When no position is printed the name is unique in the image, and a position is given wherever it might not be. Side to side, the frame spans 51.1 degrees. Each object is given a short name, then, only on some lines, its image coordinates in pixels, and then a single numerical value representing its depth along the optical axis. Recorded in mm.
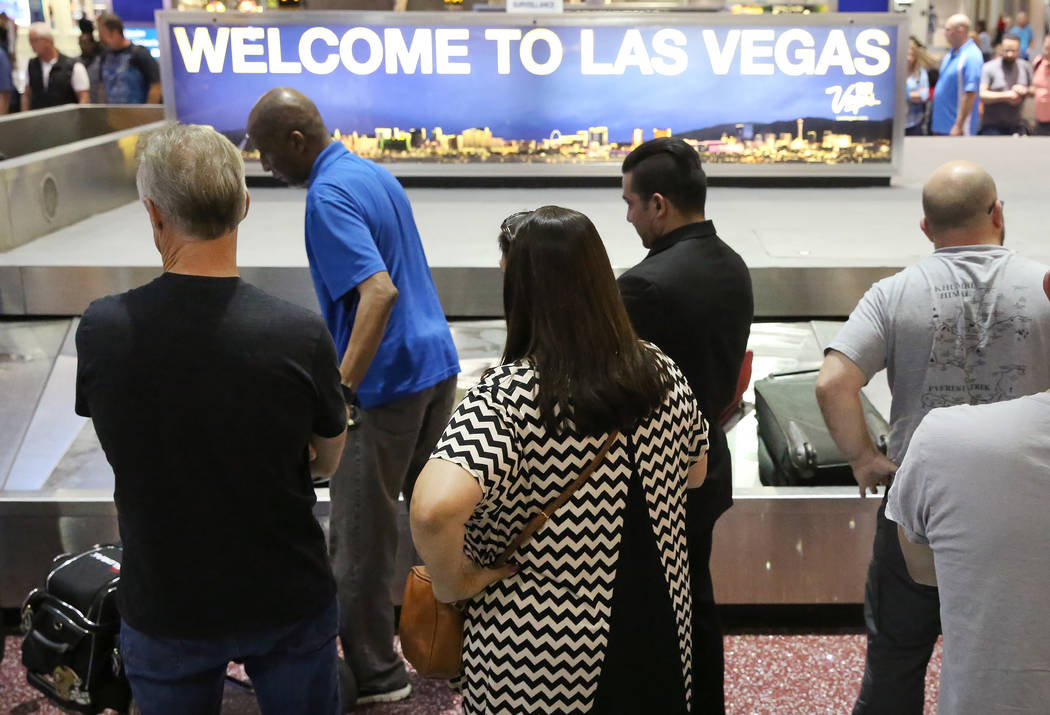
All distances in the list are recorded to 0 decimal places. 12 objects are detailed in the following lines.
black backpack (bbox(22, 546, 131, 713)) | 2416
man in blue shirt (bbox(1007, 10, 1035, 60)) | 14677
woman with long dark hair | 1655
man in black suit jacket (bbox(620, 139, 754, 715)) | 2355
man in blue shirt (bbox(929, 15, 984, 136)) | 10125
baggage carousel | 3271
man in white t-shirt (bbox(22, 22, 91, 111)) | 11008
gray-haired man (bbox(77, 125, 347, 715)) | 1710
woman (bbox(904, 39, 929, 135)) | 11000
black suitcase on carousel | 3363
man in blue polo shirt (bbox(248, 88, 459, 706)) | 2637
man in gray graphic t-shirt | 2293
